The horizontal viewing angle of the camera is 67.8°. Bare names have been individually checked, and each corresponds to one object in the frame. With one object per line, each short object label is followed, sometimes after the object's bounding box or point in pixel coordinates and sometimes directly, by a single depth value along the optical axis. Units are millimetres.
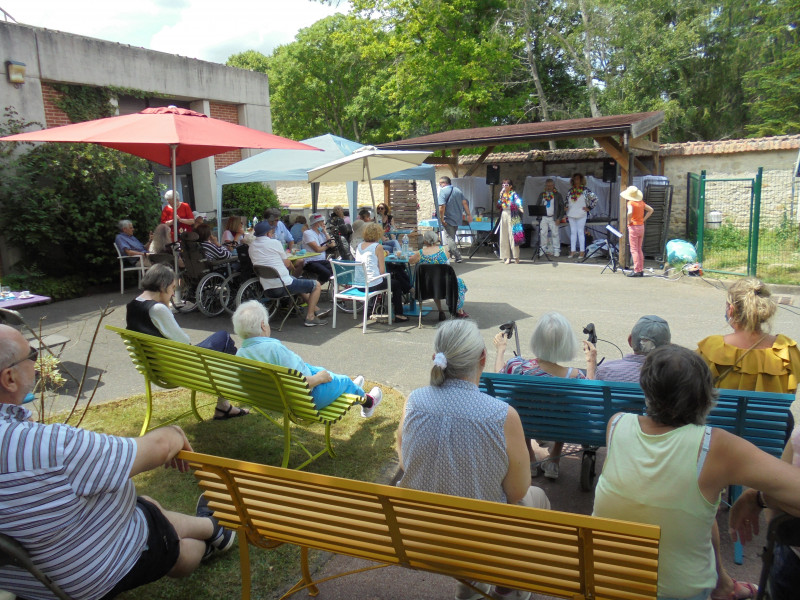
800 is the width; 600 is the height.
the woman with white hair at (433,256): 7539
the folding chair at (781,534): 1818
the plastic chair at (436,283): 7531
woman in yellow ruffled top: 3195
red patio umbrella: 5961
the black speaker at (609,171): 14562
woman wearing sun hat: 10938
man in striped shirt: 1844
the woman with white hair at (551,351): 3307
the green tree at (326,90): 38406
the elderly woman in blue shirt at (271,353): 3696
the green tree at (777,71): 21858
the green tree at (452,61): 26188
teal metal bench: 2799
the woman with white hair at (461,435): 2211
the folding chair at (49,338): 5344
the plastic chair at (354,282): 7438
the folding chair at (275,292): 7484
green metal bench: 3395
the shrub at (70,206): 9875
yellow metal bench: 1766
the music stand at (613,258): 11596
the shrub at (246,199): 14438
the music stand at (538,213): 13281
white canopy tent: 10219
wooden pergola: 11781
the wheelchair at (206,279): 8086
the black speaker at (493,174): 16266
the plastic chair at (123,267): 10023
